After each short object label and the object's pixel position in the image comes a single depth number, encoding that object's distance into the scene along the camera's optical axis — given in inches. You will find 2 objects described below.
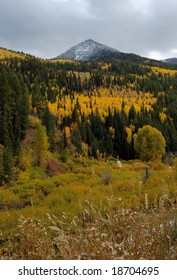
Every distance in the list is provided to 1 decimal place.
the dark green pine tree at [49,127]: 2664.9
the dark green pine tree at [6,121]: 1795.0
